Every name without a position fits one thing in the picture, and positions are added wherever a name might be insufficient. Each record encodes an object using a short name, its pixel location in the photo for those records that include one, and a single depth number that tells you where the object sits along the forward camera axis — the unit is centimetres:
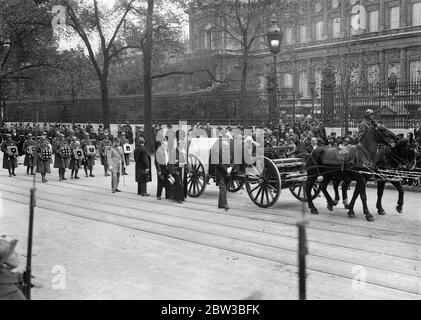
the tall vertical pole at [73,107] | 3889
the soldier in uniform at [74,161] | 1942
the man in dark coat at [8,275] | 462
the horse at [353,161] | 1137
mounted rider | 1150
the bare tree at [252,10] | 2791
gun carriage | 1255
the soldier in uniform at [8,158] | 2017
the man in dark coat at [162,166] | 1430
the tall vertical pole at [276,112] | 2516
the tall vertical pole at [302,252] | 373
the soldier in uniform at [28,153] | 2017
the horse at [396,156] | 1188
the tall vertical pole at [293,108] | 2474
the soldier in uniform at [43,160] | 1849
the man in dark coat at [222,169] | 1271
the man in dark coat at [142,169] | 1507
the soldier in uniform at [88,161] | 2004
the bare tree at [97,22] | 2805
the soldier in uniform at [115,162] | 1566
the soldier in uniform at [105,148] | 2041
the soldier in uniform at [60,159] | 1895
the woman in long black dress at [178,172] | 1388
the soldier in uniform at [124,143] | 1958
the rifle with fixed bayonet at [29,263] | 527
